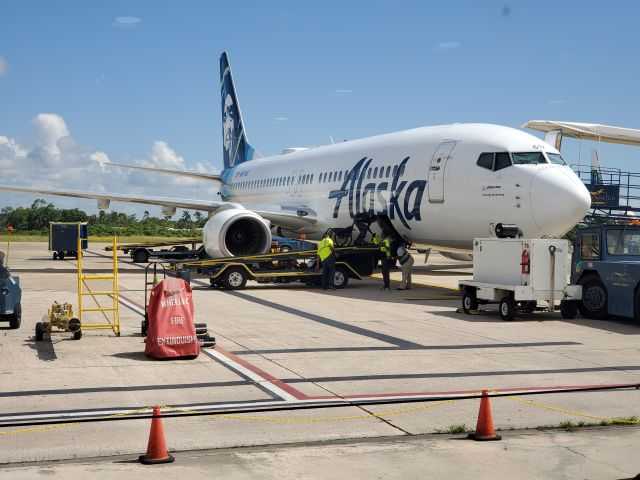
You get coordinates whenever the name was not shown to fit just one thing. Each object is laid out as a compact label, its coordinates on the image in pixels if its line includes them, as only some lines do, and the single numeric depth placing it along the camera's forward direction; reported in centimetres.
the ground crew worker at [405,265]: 2210
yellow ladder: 1284
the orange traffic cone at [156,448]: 651
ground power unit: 1571
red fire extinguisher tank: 1567
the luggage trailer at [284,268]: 2150
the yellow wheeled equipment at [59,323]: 1258
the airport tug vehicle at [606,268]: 1519
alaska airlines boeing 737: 1853
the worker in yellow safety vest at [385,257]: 2200
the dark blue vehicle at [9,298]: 1339
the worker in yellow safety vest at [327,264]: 2166
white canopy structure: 3544
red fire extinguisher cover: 1112
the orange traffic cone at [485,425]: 730
